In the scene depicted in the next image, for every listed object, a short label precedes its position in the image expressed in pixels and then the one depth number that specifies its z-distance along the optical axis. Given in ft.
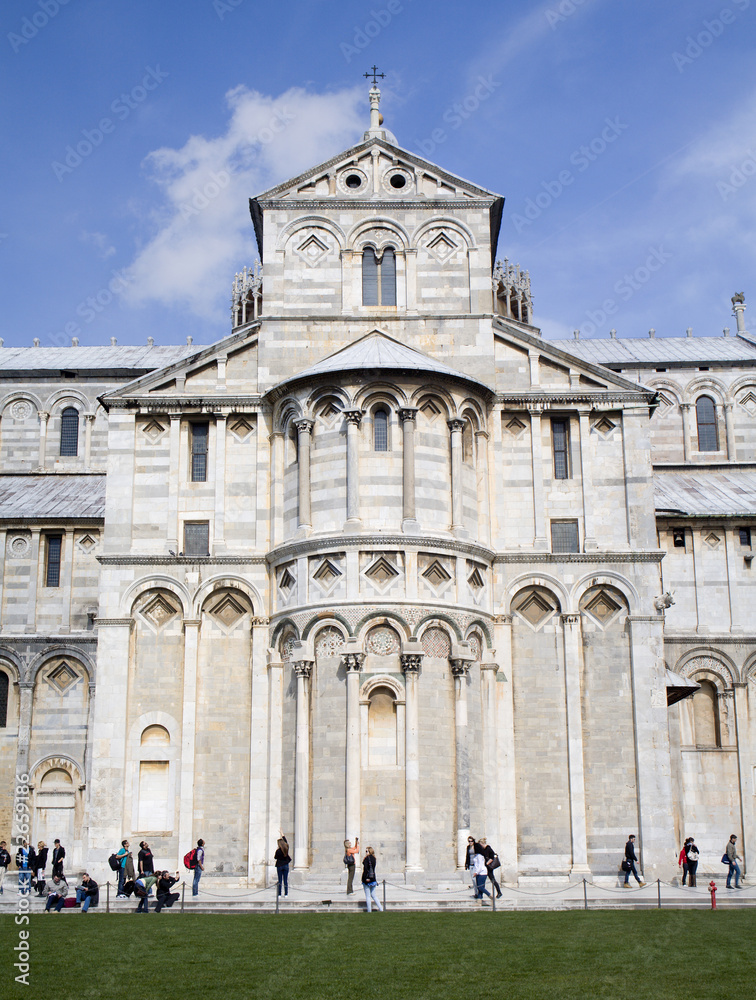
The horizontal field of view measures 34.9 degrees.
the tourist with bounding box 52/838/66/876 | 98.09
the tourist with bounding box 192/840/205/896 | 92.43
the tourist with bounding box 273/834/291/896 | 87.76
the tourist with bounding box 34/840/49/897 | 104.63
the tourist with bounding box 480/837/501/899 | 85.15
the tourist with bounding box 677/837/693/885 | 104.73
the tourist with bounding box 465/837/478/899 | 91.04
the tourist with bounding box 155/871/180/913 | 86.02
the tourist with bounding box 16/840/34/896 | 90.75
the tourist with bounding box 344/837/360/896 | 86.94
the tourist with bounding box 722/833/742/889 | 104.12
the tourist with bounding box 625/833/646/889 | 97.55
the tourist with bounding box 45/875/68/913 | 86.43
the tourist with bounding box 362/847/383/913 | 80.69
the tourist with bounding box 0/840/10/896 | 108.04
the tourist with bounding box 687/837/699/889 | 103.76
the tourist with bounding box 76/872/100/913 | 84.89
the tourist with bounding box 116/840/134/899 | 92.63
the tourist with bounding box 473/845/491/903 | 86.02
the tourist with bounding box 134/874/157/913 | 85.30
